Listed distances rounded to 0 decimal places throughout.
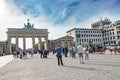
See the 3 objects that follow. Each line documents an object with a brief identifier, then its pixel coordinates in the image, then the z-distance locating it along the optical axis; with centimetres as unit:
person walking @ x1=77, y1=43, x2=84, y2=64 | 769
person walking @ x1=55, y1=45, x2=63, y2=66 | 738
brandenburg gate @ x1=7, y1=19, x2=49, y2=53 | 4545
